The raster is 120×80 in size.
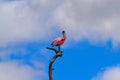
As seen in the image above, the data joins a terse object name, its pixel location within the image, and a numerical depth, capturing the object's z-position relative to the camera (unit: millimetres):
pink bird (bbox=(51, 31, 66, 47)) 22409
